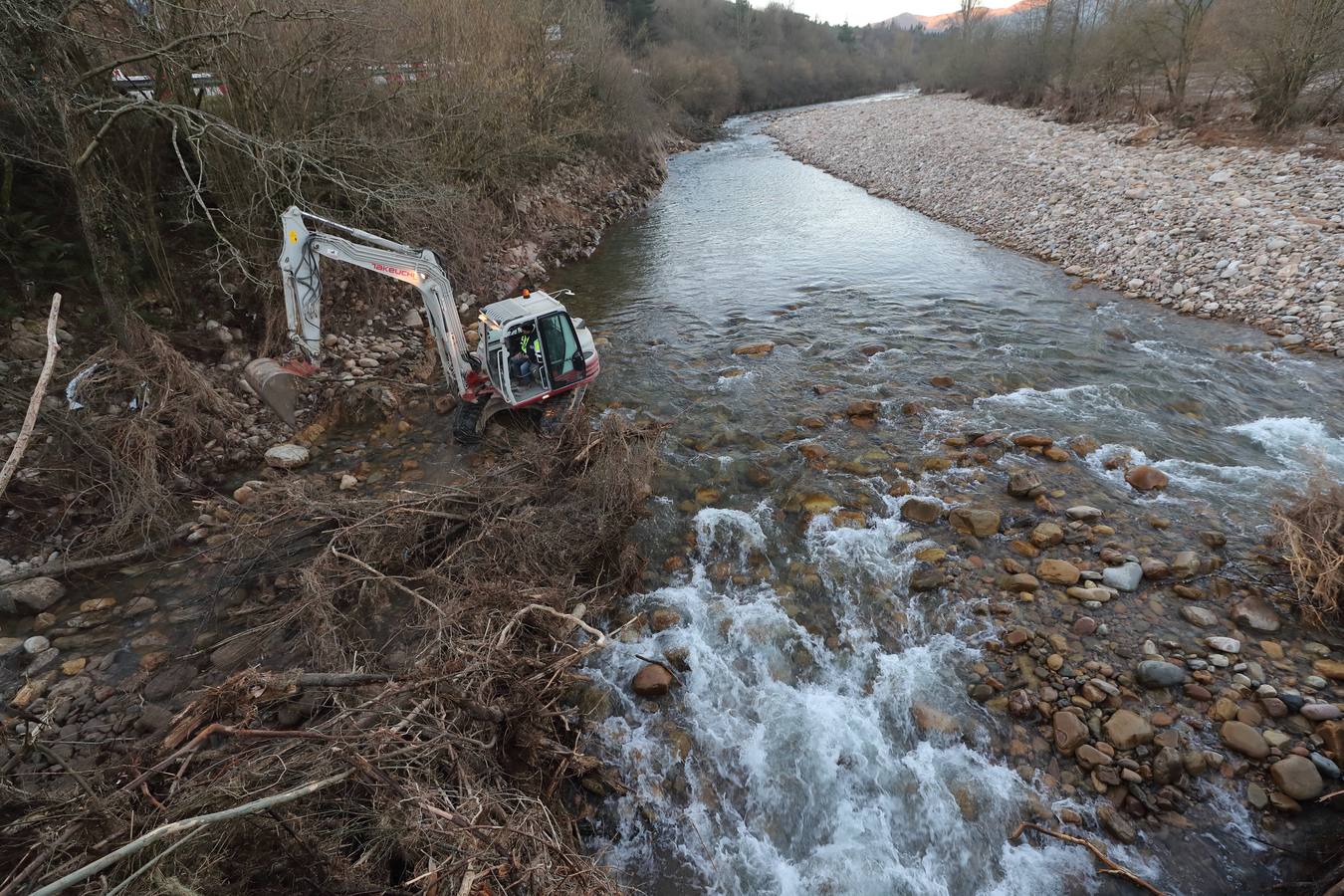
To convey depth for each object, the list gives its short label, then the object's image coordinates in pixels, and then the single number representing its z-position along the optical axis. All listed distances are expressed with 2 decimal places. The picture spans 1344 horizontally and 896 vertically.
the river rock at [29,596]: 6.05
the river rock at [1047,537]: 6.87
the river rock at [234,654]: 5.67
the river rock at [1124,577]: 6.23
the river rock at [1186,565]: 6.29
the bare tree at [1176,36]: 19.94
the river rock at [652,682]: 5.65
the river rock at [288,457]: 8.48
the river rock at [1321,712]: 4.85
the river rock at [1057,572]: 6.38
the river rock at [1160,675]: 5.29
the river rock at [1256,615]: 5.68
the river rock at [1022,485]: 7.60
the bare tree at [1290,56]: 15.35
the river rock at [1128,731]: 4.94
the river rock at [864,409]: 9.59
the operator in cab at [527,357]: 8.82
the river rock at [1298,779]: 4.53
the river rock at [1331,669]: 5.16
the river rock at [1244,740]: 4.76
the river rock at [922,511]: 7.44
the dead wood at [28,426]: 3.77
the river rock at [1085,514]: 7.15
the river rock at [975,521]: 7.15
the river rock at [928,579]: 6.54
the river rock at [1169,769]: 4.73
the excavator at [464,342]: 7.82
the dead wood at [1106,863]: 4.24
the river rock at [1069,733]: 5.01
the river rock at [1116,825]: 4.50
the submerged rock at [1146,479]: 7.58
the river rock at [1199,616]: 5.79
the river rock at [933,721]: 5.33
